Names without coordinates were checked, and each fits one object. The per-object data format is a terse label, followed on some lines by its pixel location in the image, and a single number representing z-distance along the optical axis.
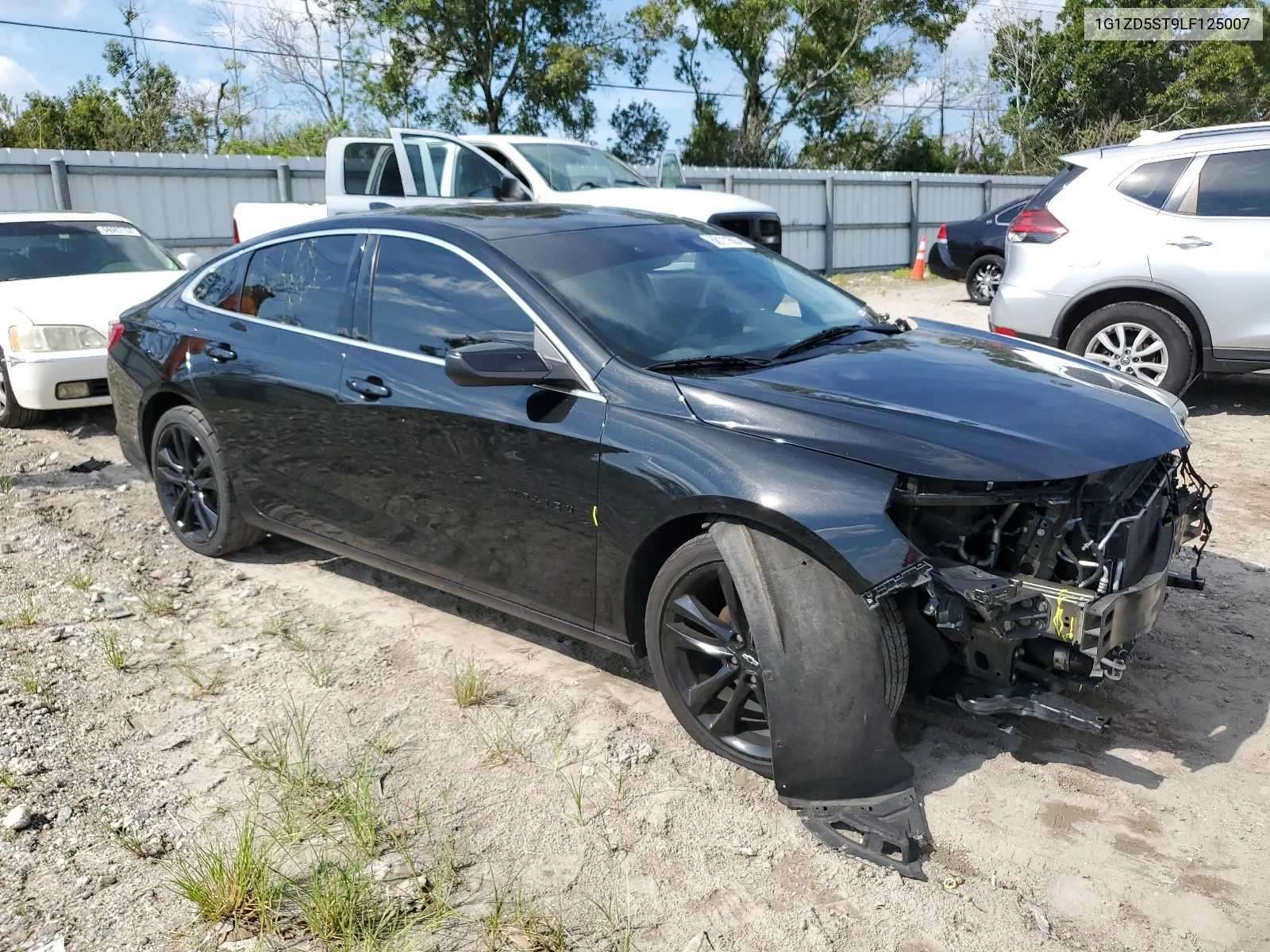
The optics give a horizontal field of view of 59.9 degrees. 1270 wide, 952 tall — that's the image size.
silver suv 7.09
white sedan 7.61
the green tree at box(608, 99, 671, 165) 35.56
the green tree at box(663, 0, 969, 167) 33.69
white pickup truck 10.96
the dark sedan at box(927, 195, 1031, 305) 14.77
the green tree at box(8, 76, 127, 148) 31.19
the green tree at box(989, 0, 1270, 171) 34.94
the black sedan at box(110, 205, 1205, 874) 3.02
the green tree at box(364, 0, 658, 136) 29.41
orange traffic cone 19.72
